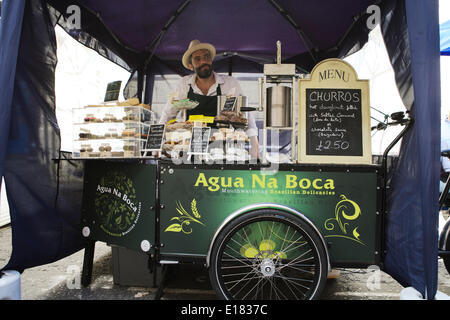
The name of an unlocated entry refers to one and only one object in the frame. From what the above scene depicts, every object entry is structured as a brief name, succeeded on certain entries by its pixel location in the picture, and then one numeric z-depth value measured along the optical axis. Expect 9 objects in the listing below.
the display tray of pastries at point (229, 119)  2.79
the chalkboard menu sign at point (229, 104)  2.85
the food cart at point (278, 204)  2.28
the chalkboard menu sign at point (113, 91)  2.82
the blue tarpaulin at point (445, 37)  4.11
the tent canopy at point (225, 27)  3.71
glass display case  2.72
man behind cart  3.97
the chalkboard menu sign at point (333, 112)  2.49
